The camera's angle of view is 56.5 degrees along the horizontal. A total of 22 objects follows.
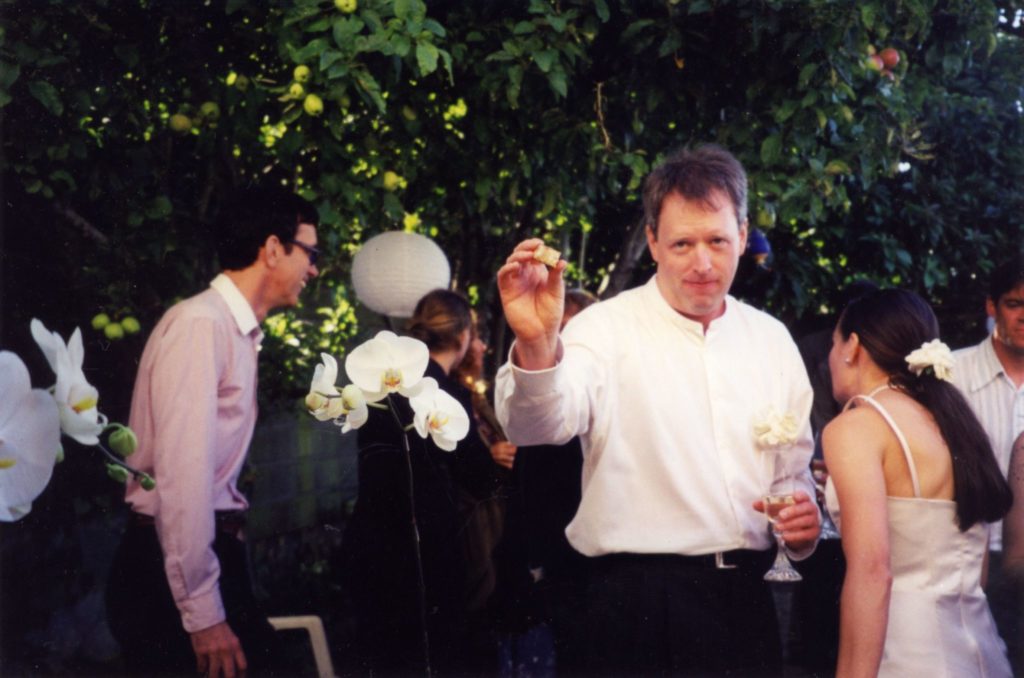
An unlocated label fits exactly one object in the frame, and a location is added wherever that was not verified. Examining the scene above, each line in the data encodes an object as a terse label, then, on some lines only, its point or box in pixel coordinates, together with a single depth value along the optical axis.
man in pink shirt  2.21
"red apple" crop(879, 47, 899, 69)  3.67
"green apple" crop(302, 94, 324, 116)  3.07
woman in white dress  2.21
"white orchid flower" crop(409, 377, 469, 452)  1.31
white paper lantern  4.07
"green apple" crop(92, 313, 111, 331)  3.59
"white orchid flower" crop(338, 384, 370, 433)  1.28
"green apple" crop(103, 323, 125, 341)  3.52
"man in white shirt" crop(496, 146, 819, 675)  2.09
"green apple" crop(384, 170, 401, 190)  3.54
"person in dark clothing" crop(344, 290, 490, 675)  2.86
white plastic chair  2.42
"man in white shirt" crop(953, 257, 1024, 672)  3.41
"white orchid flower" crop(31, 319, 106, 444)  0.73
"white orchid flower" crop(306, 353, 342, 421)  1.31
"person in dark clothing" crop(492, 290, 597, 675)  3.23
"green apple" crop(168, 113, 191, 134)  3.53
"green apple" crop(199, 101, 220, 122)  3.61
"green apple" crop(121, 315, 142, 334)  3.52
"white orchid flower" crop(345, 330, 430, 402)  1.27
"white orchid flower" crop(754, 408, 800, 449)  2.12
